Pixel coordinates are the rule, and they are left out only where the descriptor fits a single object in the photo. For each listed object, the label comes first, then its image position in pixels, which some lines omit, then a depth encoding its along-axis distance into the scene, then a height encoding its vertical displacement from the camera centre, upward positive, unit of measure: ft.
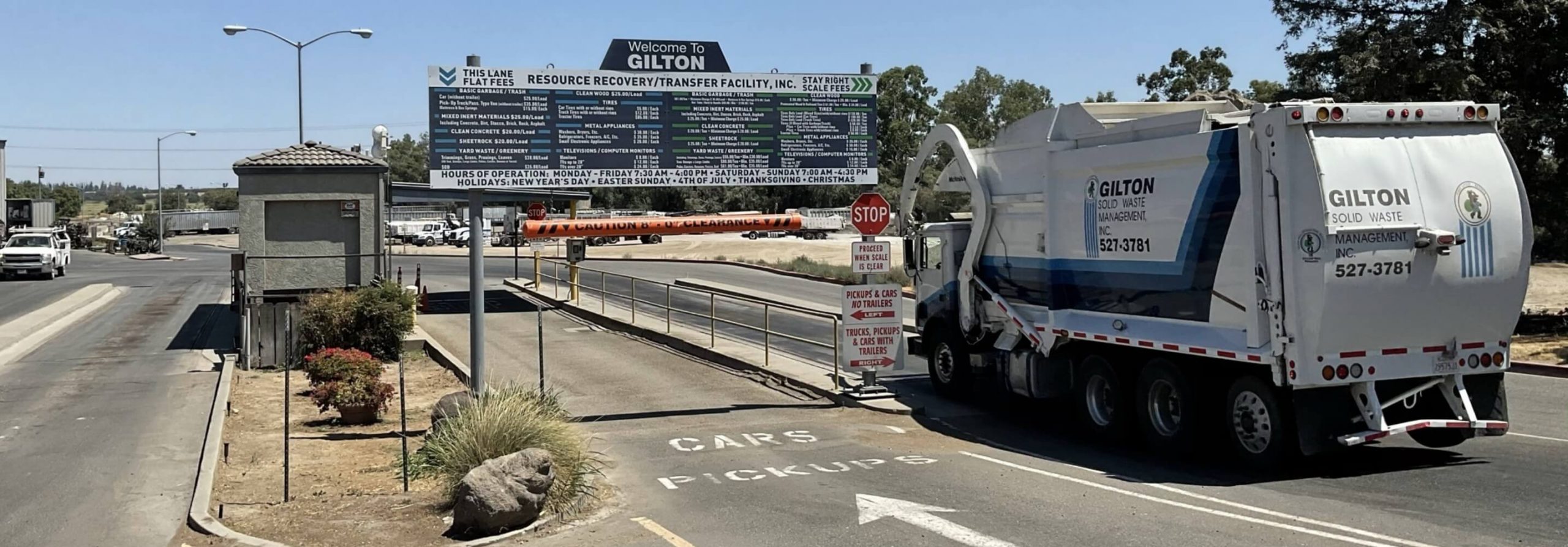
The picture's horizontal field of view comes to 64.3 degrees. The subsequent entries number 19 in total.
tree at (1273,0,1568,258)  74.59 +9.88
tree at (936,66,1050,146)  328.29 +32.79
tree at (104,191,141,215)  592.60 +9.94
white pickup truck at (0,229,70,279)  147.64 -3.54
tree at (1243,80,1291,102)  251.39 +28.94
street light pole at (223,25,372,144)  114.52 +14.37
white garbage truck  33.83 -1.26
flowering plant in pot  49.42 -6.82
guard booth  73.41 +0.16
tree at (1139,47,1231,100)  214.07 +26.51
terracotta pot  49.93 -7.58
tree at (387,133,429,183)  473.26 +24.82
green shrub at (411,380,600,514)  33.58 -6.01
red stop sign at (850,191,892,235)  52.03 +0.54
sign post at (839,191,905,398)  52.34 -3.64
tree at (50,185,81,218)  468.34 +9.04
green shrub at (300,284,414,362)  70.59 -5.47
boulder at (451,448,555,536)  29.99 -6.51
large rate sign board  55.98 +4.84
